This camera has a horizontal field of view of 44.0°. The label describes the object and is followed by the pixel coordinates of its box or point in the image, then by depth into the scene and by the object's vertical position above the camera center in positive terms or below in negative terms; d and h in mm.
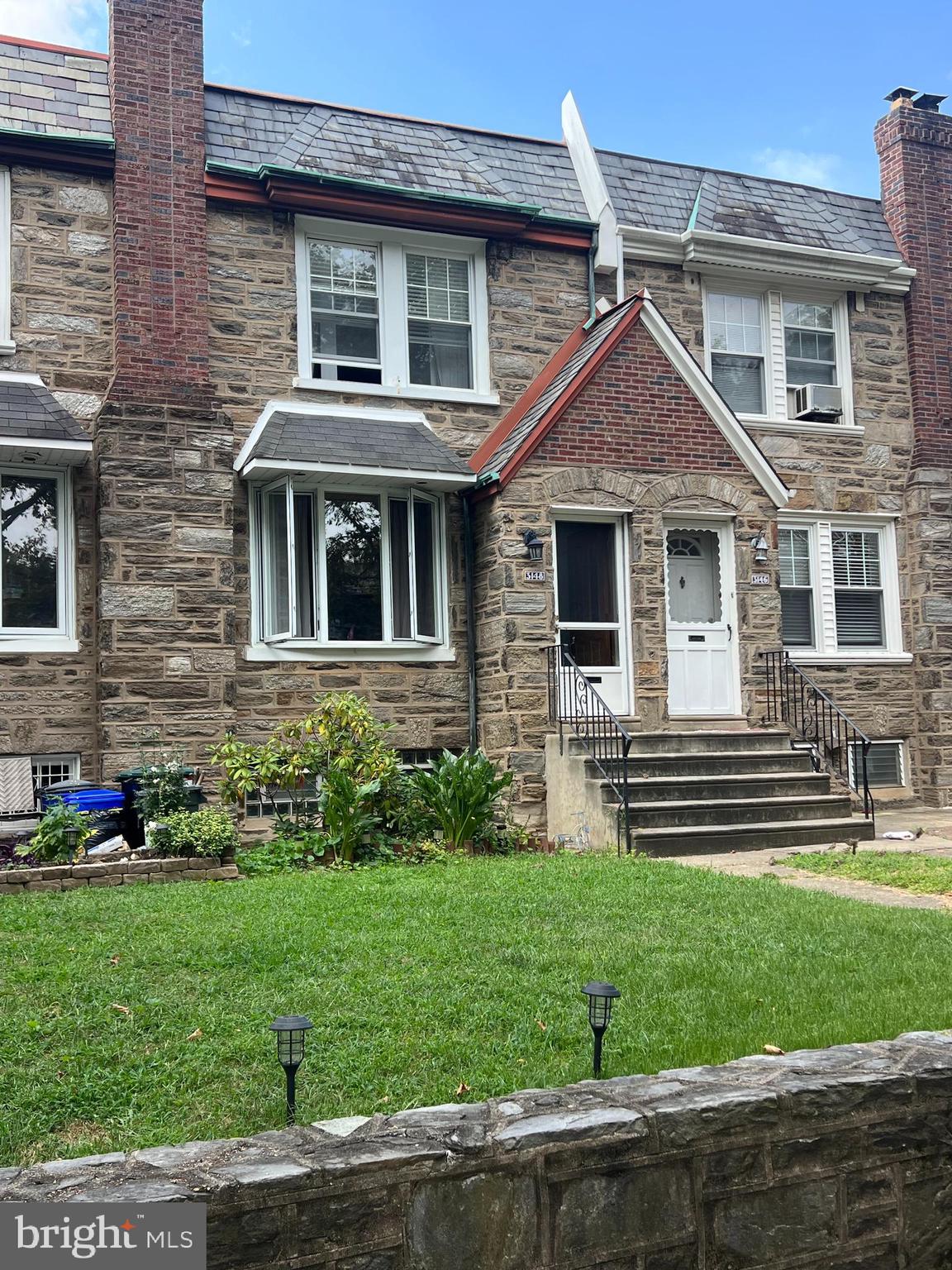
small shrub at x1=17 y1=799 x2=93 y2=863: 9820 -972
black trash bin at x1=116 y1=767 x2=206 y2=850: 10773 -815
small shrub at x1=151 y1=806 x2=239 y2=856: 9977 -1007
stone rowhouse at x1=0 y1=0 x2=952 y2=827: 12398 +3131
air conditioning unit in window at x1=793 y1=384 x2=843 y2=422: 15945 +4078
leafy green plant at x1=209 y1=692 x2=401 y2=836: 11648 -459
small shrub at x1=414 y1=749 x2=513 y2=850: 11391 -843
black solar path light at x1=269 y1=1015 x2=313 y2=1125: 3902 -1087
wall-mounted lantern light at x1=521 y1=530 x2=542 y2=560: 13109 +1813
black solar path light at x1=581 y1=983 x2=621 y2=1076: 4289 -1114
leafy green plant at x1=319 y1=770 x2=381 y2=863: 10914 -938
